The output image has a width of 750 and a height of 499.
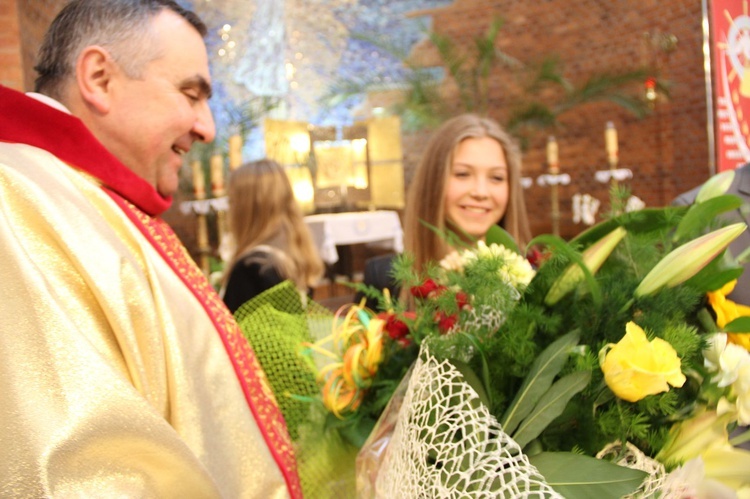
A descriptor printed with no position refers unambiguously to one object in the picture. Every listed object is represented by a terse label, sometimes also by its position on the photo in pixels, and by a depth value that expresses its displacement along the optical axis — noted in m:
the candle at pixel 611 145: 5.04
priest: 0.78
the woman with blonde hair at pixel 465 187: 2.08
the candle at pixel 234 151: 6.38
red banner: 1.96
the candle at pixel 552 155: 5.84
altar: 7.29
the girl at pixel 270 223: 2.99
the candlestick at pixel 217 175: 5.35
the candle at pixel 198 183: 5.58
